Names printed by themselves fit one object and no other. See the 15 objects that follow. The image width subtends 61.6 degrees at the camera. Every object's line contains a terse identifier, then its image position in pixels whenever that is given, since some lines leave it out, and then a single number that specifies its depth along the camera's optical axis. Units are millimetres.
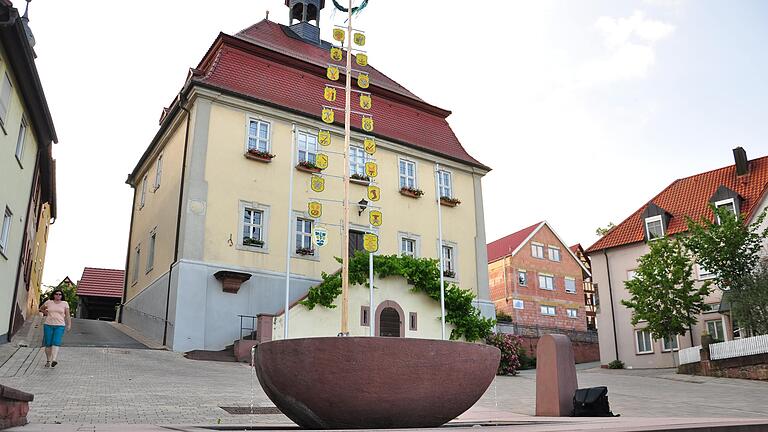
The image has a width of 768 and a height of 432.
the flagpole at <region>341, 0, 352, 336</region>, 7473
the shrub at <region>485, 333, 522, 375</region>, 21469
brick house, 48781
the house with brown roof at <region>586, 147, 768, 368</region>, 29859
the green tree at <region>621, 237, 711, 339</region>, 26453
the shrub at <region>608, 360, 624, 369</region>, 30531
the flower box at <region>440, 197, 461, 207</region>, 26656
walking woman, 12555
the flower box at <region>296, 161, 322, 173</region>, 22797
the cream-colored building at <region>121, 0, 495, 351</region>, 20078
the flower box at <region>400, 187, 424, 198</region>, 25703
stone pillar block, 9234
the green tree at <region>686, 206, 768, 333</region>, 23000
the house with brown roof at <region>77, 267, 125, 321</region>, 35312
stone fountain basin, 5258
